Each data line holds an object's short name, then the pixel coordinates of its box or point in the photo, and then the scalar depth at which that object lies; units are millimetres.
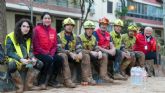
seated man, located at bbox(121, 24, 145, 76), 6521
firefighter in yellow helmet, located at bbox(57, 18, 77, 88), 5072
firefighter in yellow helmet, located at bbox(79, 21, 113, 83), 5506
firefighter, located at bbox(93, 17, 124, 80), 5816
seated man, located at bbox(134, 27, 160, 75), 7067
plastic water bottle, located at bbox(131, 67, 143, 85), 5117
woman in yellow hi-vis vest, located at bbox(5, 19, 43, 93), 4558
